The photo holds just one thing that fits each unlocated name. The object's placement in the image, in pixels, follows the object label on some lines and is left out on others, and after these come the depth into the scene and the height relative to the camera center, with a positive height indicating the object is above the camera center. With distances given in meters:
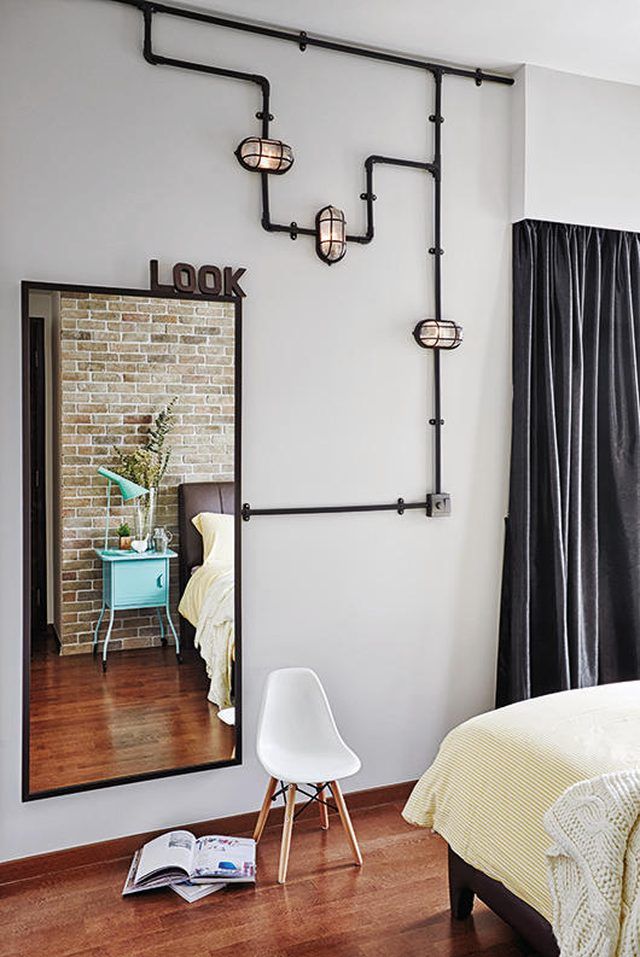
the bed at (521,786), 1.92 -0.74
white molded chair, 2.66 -0.82
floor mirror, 2.61 -0.13
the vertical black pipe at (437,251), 3.17 +0.92
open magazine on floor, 2.54 -1.14
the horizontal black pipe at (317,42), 2.73 +1.59
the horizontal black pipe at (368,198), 2.91 +1.05
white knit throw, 1.58 -0.74
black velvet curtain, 3.25 +0.12
